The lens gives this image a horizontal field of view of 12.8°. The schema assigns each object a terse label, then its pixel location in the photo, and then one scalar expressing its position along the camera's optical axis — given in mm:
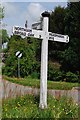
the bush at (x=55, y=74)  18594
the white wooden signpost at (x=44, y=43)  7527
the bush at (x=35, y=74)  17812
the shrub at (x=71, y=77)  17472
